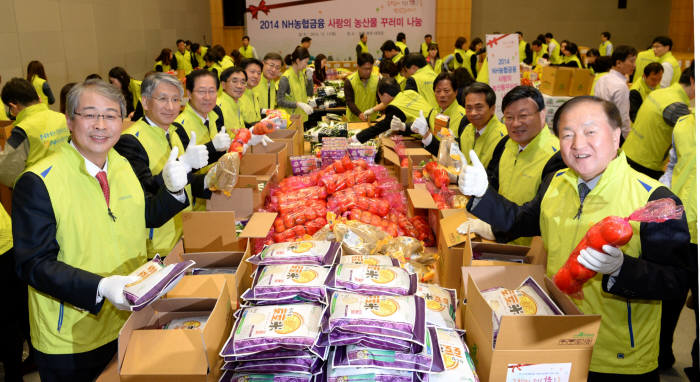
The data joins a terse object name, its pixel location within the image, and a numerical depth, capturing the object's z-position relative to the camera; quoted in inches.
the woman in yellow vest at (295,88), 253.0
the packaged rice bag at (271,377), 62.4
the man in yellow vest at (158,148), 103.0
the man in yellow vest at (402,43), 486.8
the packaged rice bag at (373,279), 72.6
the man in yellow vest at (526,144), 104.8
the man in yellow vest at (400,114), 194.7
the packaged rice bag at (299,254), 81.7
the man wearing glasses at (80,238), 70.0
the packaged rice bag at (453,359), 63.3
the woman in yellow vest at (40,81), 259.3
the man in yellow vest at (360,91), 255.3
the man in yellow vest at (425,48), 555.4
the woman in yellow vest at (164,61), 453.1
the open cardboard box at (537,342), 60.2
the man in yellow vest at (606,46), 560.4
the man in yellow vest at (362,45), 520.4
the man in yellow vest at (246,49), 556.1
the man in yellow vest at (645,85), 252.8
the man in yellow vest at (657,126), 163.8
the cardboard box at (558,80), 326.3
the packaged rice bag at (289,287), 72.0
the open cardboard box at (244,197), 124.3
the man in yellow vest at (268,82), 240.2
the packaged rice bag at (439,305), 75.0
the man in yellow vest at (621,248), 66.9
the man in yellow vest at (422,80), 235.5
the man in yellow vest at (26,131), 152.8
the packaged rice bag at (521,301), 68.3
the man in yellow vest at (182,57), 514.0
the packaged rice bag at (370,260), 84.8
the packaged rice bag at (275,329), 62.1
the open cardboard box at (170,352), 61.7
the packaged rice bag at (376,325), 62.5
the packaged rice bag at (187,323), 72.6
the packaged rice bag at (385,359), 61.6
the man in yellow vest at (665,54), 345.1
